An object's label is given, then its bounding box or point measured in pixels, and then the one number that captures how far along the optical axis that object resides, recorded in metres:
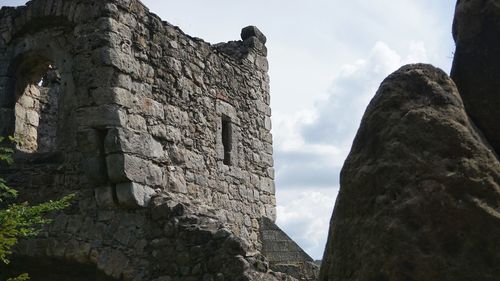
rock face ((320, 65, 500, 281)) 2.66
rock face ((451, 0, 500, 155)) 3.17
